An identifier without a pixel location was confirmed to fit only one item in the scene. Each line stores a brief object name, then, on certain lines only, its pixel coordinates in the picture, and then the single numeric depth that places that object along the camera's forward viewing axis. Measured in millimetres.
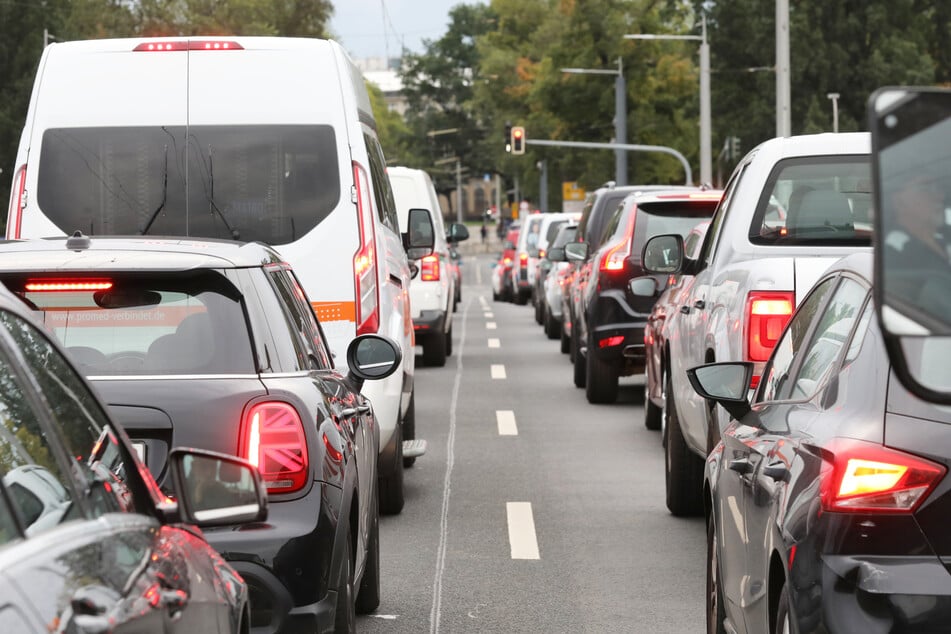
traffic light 57031
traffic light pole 52656
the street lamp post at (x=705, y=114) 46625
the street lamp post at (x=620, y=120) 62156
